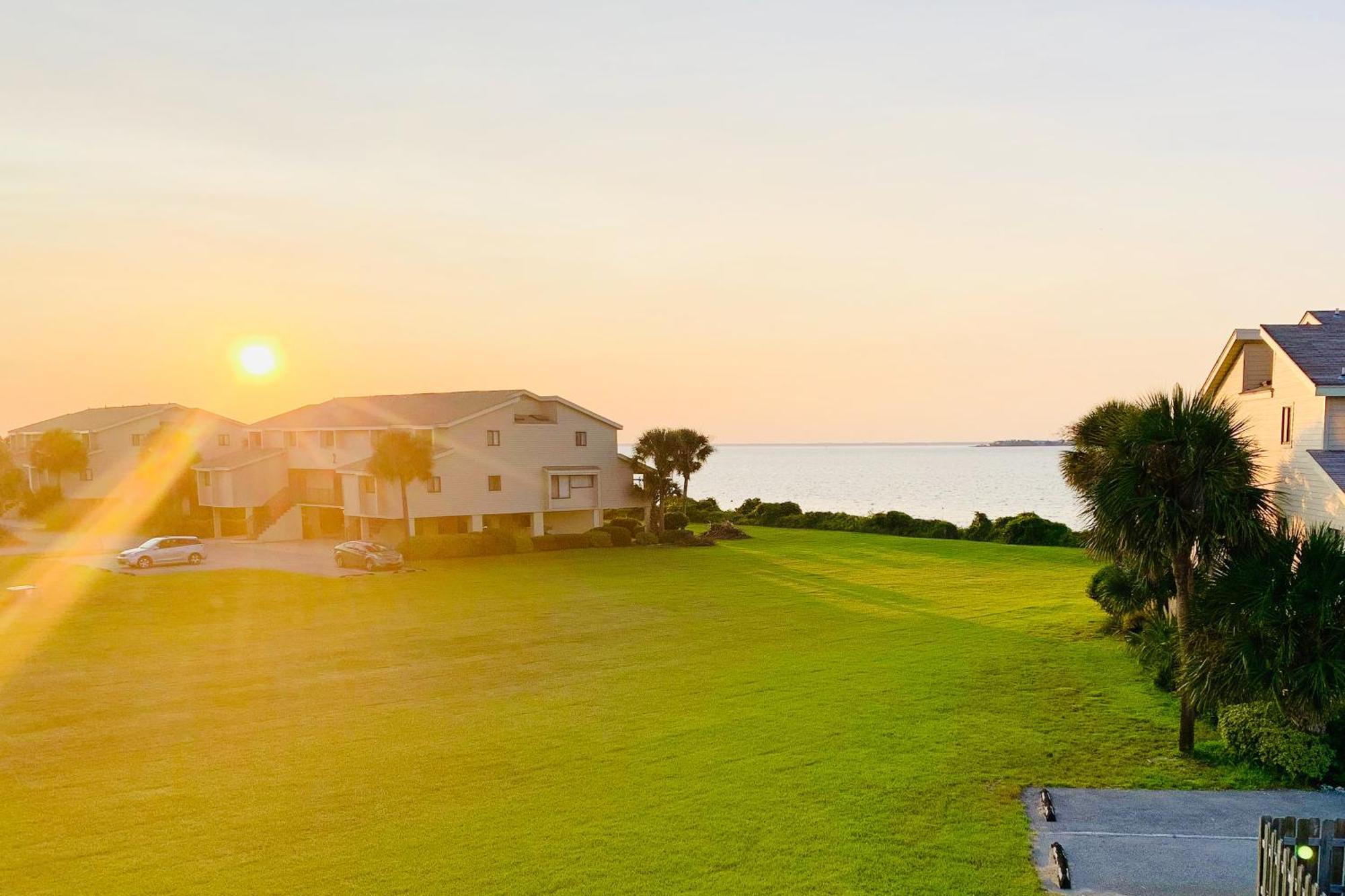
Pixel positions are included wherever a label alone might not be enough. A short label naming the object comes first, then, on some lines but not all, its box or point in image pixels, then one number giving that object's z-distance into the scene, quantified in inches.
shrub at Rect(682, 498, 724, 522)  2901.1
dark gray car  1770.4
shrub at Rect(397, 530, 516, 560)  1923.0
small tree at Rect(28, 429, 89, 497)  2600.9
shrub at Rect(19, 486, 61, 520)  2723.9
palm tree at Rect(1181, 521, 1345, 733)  588.7
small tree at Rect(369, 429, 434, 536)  1909.4
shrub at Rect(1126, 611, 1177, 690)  856.4
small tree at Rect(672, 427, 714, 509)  2287.2
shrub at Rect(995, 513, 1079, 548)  2261.3
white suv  1819.6
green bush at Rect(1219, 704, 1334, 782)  614.9
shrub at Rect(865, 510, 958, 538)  2456.9
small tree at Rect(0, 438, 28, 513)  2760.8
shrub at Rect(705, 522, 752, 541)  2394.2
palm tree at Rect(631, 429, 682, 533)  2285.9
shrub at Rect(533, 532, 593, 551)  2123.5
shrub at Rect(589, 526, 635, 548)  2229.3
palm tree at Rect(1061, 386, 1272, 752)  655.1
